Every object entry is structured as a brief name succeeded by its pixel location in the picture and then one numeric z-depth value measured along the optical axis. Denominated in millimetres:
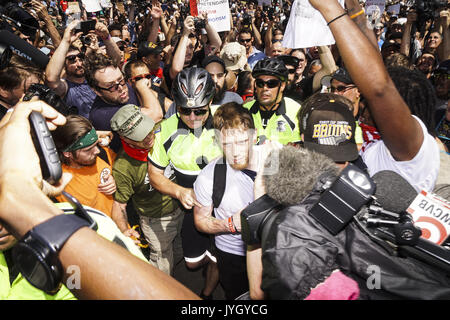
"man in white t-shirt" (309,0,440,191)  1326
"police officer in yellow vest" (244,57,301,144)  3449
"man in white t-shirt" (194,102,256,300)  2475
